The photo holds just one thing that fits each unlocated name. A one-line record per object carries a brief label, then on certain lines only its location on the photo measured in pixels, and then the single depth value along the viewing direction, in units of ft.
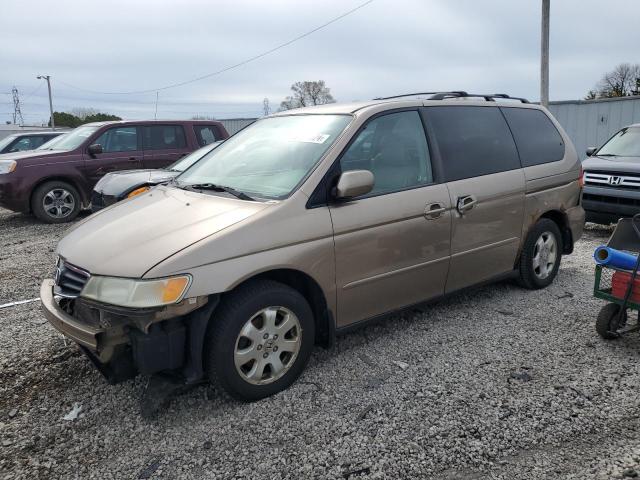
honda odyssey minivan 9.40
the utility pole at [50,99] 179.52
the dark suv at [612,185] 23.70
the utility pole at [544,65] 49.96
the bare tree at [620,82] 130.82
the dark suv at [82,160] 30.94
